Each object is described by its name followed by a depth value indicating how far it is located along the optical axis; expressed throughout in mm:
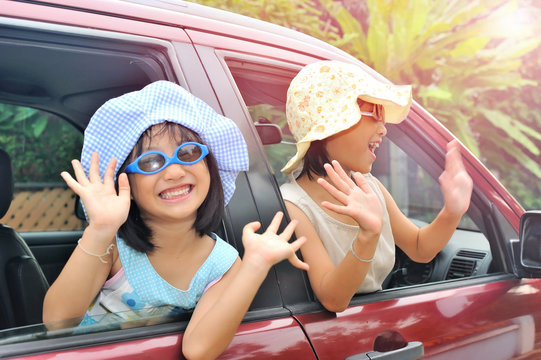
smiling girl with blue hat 1212
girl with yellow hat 1649
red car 1286
